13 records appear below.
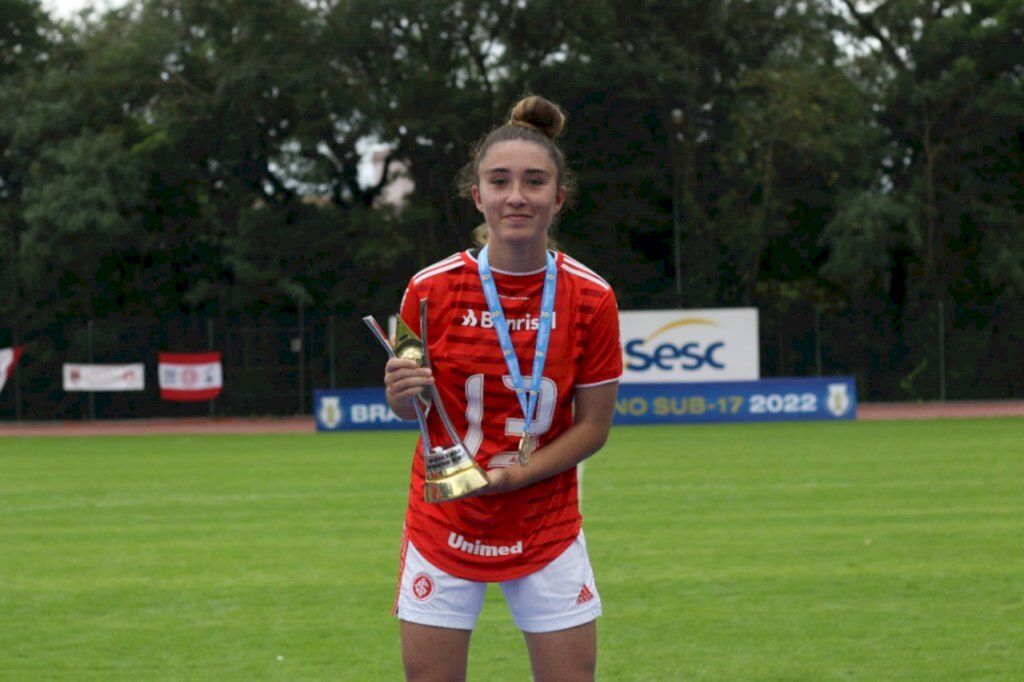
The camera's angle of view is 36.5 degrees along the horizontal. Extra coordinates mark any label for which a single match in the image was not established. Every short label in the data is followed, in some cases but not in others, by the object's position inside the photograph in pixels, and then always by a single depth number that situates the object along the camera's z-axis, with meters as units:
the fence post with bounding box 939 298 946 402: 38.00
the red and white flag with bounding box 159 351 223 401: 36.72
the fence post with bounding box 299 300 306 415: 38.22
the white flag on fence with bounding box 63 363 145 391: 36.66
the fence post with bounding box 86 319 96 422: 37.94
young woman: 4.41
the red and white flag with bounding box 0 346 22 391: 36.91
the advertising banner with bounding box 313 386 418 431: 30.56
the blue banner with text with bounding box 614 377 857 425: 30.66
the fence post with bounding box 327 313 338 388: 38.00
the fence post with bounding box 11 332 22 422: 37.91
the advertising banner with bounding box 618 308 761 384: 31.95
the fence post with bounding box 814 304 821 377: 37.84
